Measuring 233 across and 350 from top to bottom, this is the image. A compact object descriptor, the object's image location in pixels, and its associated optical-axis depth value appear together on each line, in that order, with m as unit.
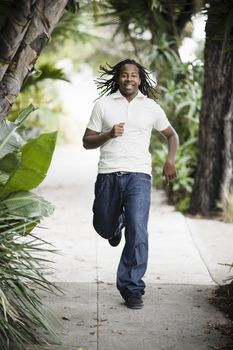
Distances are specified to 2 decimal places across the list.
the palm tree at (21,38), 8.39
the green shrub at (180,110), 18.34
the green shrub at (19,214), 7.50
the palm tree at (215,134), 16.27
